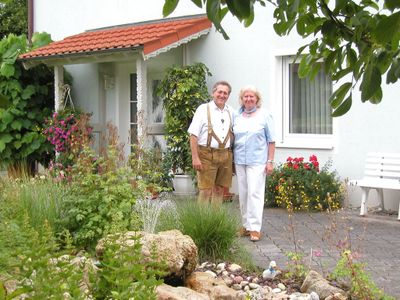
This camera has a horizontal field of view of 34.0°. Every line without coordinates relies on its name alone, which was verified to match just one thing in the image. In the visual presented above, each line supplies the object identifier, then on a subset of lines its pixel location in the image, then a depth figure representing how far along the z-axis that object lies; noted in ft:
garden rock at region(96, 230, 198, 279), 15.70
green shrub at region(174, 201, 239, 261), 19.45
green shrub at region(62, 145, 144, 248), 19.81
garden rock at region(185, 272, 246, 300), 15.48
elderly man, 24.36
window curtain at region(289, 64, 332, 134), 35.70
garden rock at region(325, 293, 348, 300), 15.01
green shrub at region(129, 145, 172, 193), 22.62
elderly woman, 24.12
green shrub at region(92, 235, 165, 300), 9.47
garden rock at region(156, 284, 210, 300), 13.89
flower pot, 38.22
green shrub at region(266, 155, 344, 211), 32.07
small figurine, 17.71
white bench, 29.96
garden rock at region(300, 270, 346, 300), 15.47
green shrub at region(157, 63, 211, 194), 38.60
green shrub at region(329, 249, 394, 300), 14.98
